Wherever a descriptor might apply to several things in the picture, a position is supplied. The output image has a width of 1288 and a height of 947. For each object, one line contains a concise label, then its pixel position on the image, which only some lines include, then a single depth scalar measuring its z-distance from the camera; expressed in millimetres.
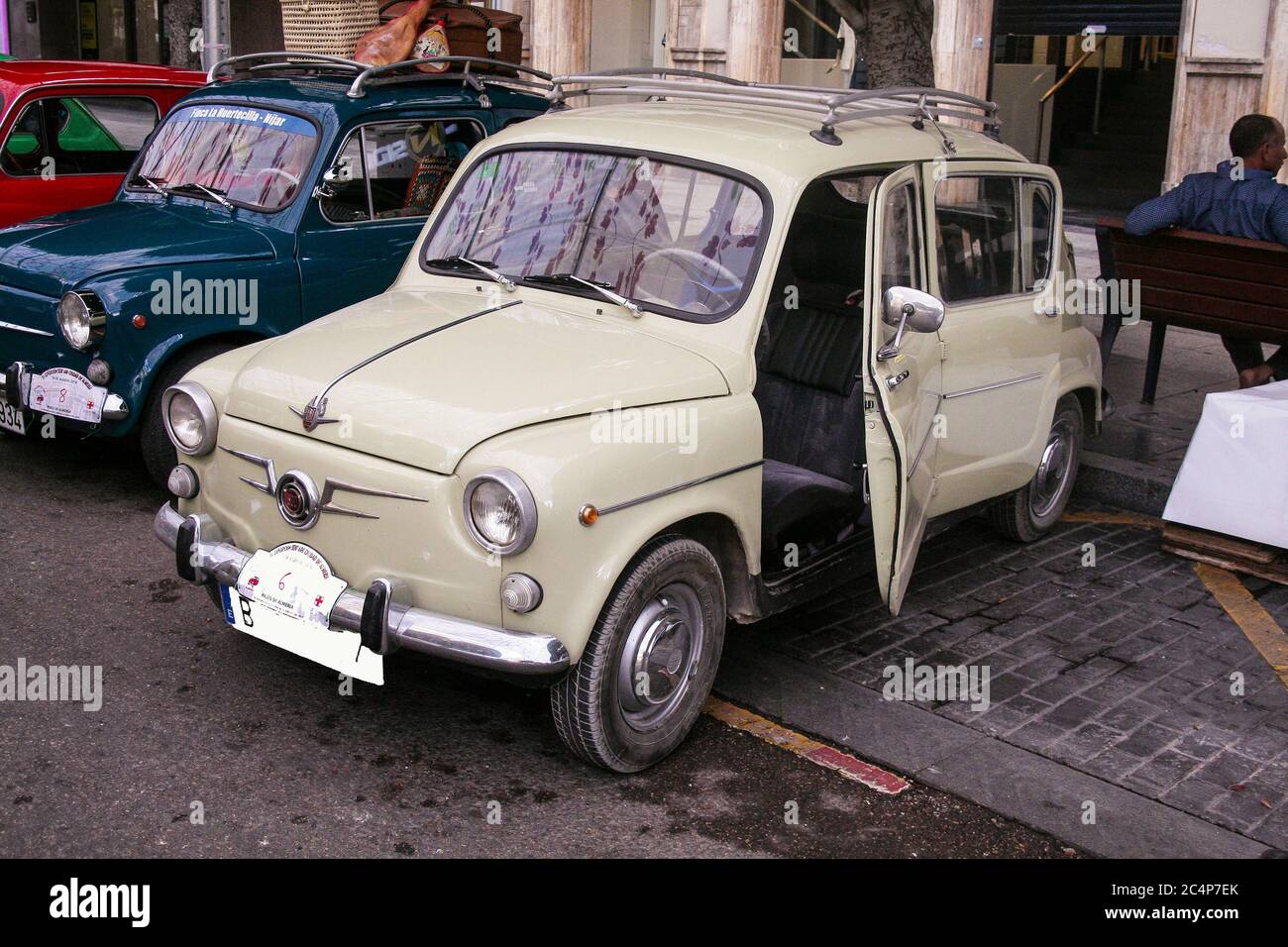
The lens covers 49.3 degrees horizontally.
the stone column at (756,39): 16969
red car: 8531
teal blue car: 6398
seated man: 7871
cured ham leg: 8266
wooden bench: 7695
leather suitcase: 8680
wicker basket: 8547
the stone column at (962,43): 15086
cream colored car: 3965
